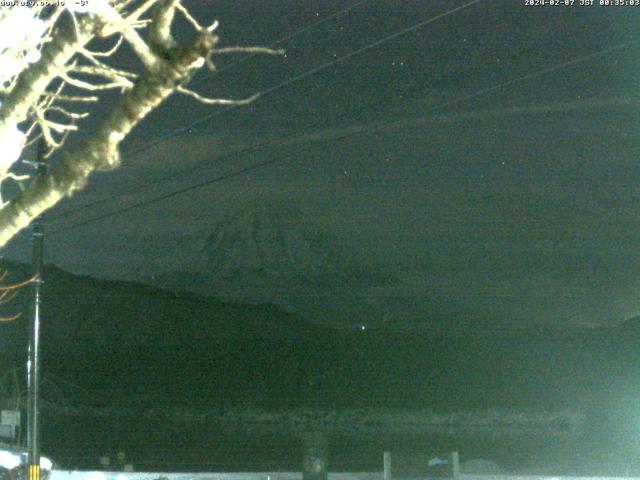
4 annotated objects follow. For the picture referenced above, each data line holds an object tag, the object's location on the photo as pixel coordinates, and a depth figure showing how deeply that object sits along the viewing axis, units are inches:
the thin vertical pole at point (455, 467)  888.9
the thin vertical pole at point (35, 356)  634.2
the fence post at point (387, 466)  905.3
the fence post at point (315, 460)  954.7
